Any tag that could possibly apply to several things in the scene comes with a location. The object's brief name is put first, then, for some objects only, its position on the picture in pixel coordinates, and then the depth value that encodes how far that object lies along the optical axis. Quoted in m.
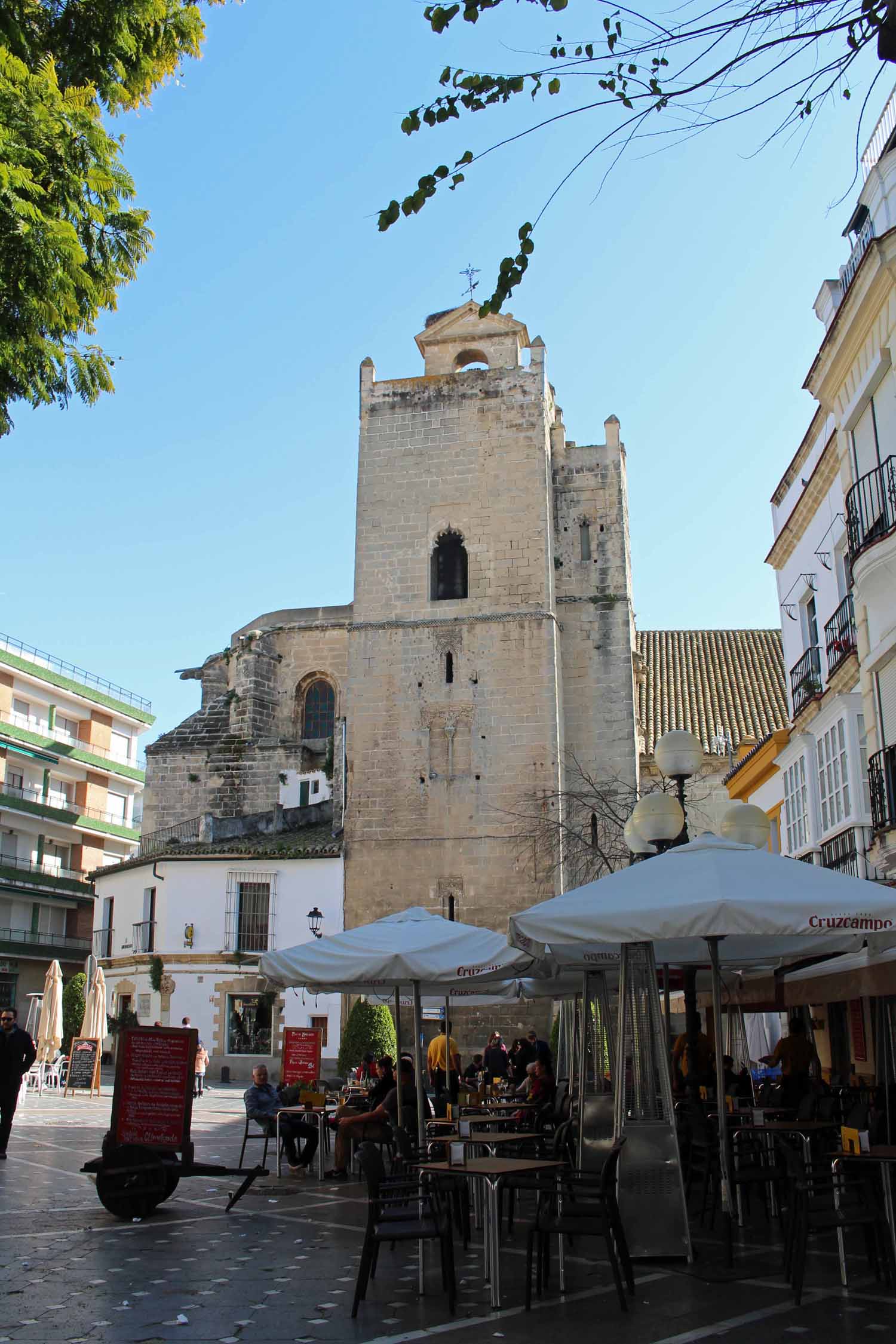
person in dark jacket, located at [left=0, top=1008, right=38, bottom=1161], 12.84
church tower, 27.92
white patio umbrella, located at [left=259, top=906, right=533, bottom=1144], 9.76
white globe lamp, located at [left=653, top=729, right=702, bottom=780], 10.35
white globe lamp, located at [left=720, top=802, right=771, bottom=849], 9.53
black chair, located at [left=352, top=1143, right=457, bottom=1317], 6.39
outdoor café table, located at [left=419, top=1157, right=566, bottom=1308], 6.50
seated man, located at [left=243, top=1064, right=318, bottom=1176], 12.80
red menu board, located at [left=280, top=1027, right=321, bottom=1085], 16.80
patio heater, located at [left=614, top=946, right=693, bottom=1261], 7.27
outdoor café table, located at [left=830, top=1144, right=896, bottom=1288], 6.56
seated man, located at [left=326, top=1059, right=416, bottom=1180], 10.91
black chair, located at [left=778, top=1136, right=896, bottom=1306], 6.27
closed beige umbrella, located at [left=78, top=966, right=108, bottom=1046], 25.03
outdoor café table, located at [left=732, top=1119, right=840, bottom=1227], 8.39
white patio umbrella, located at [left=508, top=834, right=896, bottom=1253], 6.78
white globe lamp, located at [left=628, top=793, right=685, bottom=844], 9.59
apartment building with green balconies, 45.78
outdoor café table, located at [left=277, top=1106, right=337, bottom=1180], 12.46
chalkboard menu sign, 25.08
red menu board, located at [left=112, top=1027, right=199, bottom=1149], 9.61
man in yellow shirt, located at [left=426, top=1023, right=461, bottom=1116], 15.12
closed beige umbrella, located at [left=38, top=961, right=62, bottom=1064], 24.89
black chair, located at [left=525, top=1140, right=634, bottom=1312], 6.24
